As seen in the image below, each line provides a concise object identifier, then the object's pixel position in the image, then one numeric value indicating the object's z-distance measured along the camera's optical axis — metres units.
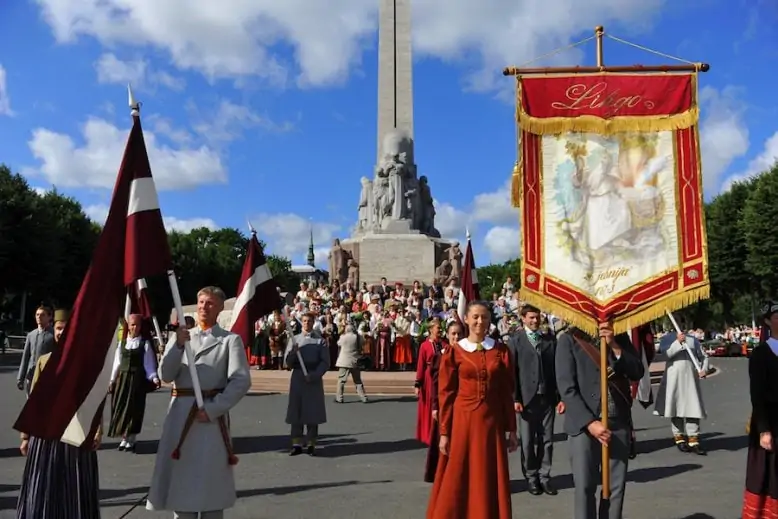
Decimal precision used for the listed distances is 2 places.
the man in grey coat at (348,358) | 15.10
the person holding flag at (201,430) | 4.47
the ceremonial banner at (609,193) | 5.57
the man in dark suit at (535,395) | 7.41
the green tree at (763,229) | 34.84
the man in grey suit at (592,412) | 5.14
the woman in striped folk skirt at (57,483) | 4.88
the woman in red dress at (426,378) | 8.56
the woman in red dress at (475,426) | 5.07
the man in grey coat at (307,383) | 9.47
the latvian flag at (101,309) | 4.36
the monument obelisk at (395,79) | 34.34
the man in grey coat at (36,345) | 8.82
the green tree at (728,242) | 39.81
